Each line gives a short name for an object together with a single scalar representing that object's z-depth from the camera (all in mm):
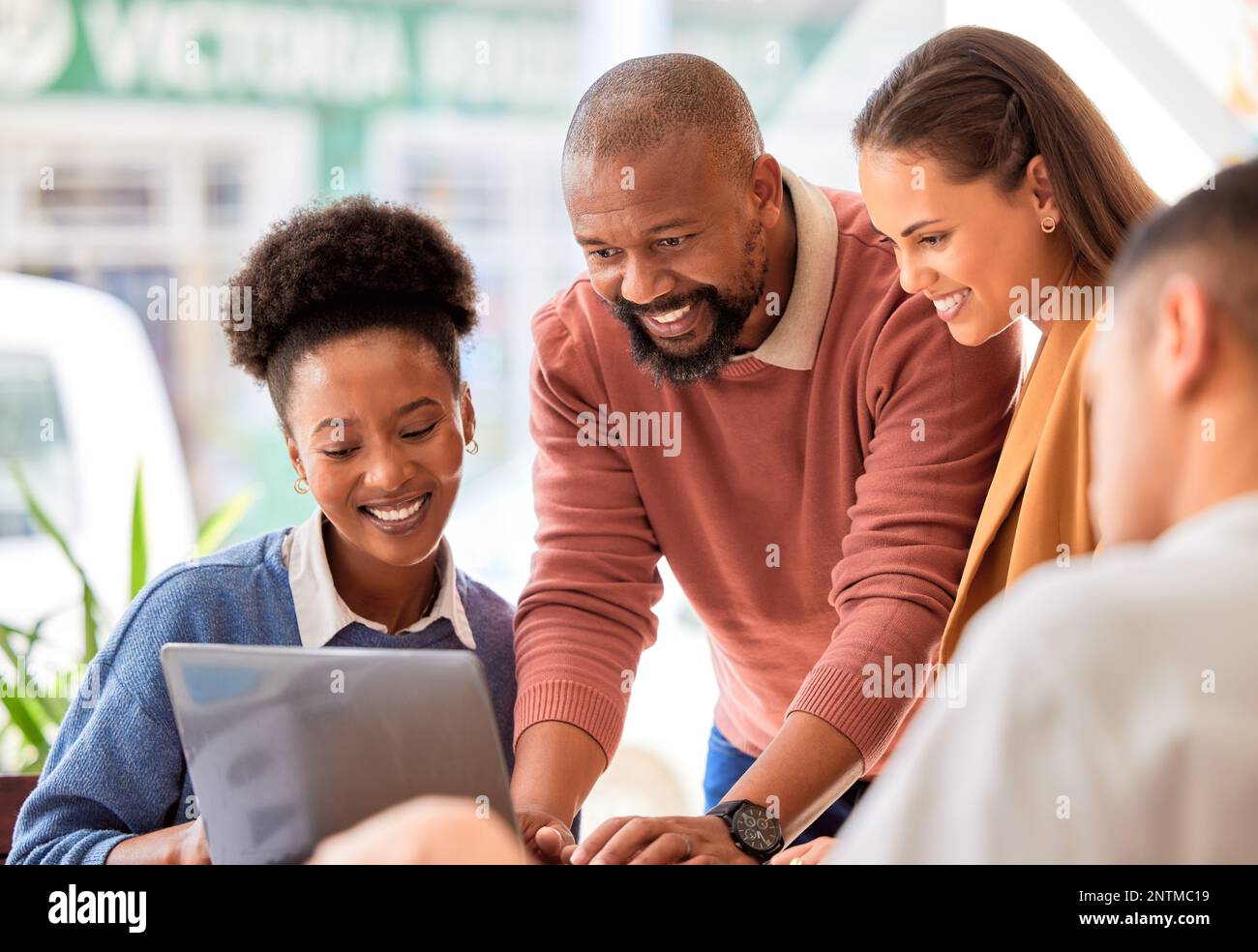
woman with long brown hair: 1456
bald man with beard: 1562
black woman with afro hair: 1501
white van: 4316
